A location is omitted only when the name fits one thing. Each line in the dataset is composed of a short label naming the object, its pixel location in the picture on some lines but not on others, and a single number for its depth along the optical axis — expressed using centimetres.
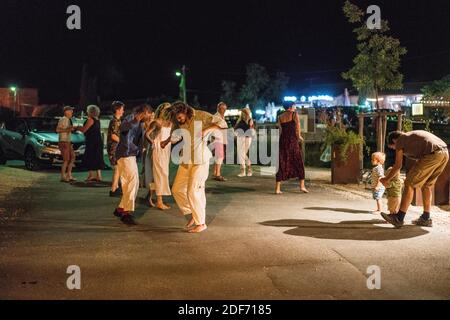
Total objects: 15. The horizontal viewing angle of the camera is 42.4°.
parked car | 1689
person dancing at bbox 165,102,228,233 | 813
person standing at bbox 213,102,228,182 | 1423
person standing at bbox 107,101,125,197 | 1116
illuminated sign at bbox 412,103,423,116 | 2987
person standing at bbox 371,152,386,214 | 967
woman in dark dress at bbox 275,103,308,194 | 1175
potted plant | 1329
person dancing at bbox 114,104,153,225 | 872
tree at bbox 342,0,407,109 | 1576
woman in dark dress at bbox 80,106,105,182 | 1341
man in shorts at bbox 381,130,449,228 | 826
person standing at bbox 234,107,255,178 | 1473
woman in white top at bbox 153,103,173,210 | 985
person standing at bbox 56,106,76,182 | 1380
